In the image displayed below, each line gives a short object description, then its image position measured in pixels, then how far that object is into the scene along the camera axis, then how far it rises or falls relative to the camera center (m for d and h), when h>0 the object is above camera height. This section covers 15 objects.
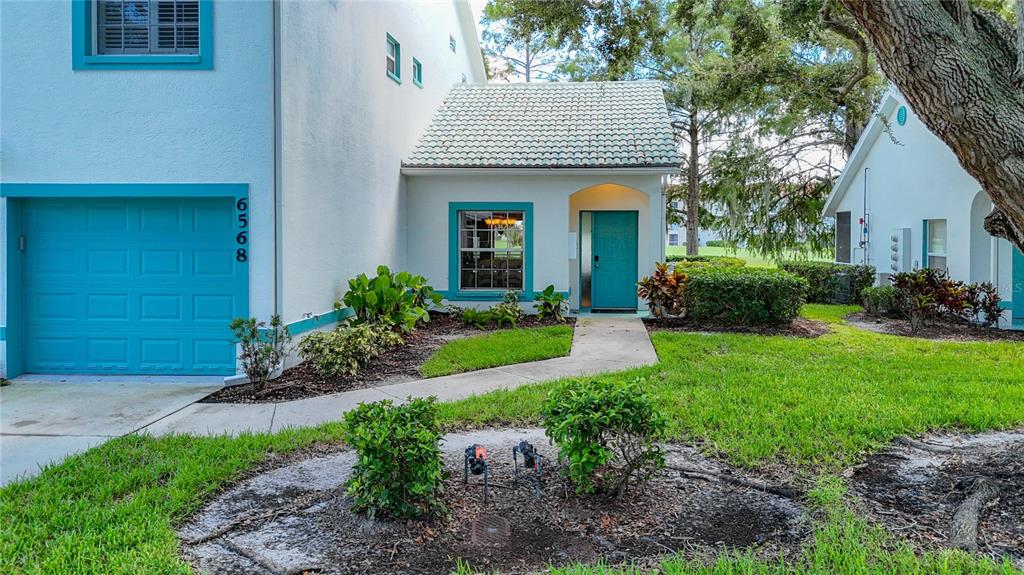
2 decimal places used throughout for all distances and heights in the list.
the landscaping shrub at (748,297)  12.47 -0.48
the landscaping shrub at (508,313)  13.31 -0.81
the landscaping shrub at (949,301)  12.65 -0.57
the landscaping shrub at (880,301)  14.45 -0.65
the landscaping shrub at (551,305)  13.97 -0.69
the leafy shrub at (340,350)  8.64 -1.03
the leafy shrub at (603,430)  4.36 -1.03
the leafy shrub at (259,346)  8.08 -0.89
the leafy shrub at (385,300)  10.86 -0.45
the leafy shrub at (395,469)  4.11 -1.20
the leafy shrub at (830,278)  17.30 -0.20
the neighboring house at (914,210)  13.23 +1.32
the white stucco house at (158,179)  8.55 +1.20
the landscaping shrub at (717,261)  15.35 +0.26
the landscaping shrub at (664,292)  13.62 -0.42
